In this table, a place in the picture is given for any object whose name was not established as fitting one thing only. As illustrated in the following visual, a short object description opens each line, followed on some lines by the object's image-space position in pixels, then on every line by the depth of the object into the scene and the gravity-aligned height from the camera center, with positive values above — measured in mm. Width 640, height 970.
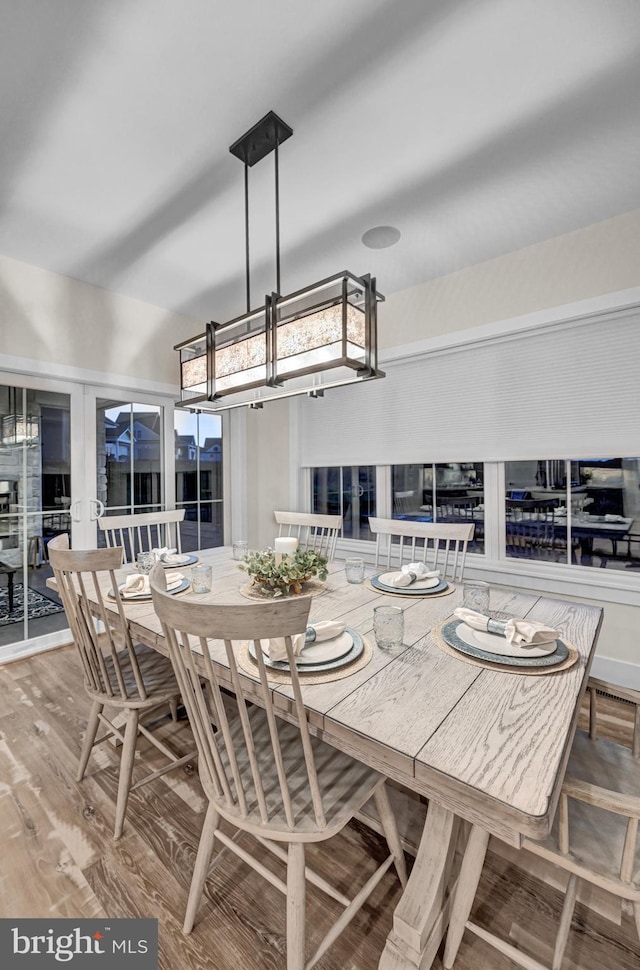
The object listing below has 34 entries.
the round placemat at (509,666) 1125 -505
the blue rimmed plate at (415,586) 1796 -461
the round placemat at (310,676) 1088 -502
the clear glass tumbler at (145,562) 2039 -383
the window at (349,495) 3578 -113
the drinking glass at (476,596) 1509 -416
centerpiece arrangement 1654 -354
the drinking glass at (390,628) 1259 -436
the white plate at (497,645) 1199 -485
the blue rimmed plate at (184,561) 2225 -421
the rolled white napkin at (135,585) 1736 -423
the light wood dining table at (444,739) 750 -527
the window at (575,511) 2480 -198
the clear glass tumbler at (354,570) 1960 -411
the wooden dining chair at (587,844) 806 -798
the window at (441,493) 3012 -91
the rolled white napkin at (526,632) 1213 -446
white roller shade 2418 +534
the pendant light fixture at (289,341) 1569 +576
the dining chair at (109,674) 1376 -742
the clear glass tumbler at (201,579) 1758 -397
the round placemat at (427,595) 1783 -478
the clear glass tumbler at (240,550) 2357 -373
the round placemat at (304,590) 1709 -461
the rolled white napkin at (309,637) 1146 -453
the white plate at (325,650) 1164 -481
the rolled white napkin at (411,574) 1890 -429
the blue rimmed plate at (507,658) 1149 -493
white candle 2004 -303
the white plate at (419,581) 1873 -455
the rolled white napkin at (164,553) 2312 -390
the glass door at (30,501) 2848 -108
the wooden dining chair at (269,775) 852 -774
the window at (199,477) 3803 +59
